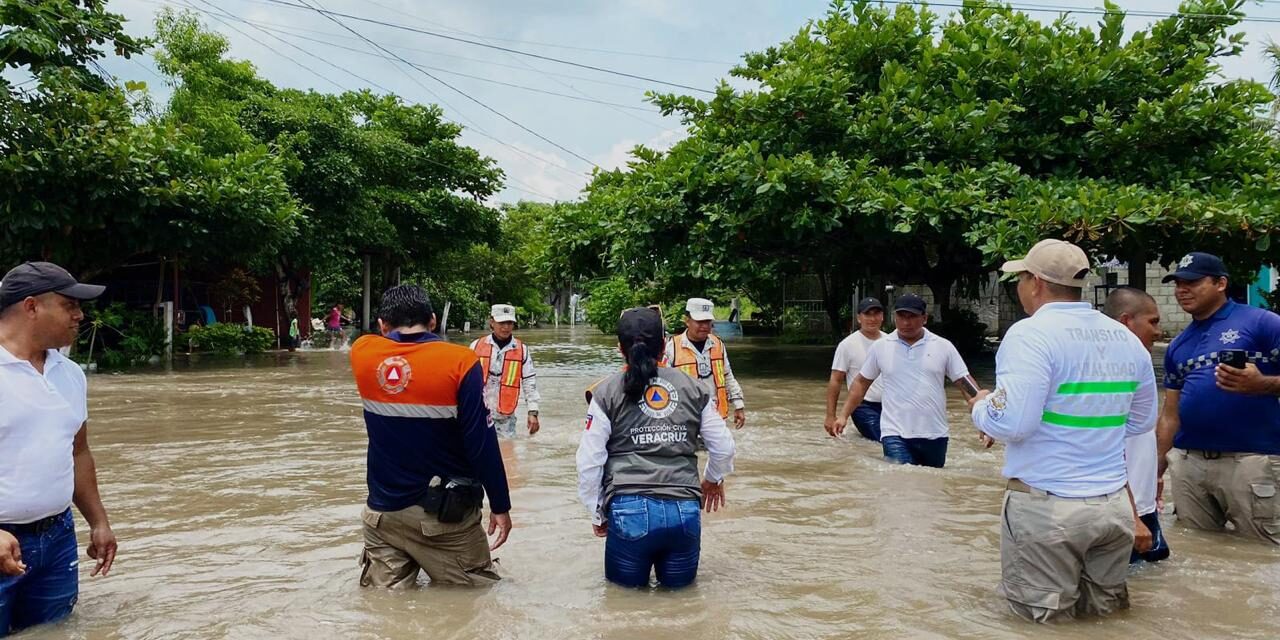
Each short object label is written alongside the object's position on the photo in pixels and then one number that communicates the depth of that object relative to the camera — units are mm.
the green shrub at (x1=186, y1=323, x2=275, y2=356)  23500
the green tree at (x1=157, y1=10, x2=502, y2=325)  26172
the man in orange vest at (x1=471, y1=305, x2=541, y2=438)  8836
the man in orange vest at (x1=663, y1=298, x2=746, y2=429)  8234
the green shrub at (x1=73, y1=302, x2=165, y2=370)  19920
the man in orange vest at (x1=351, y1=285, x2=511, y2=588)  4176
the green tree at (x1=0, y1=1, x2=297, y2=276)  16953
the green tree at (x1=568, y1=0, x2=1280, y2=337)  14750
